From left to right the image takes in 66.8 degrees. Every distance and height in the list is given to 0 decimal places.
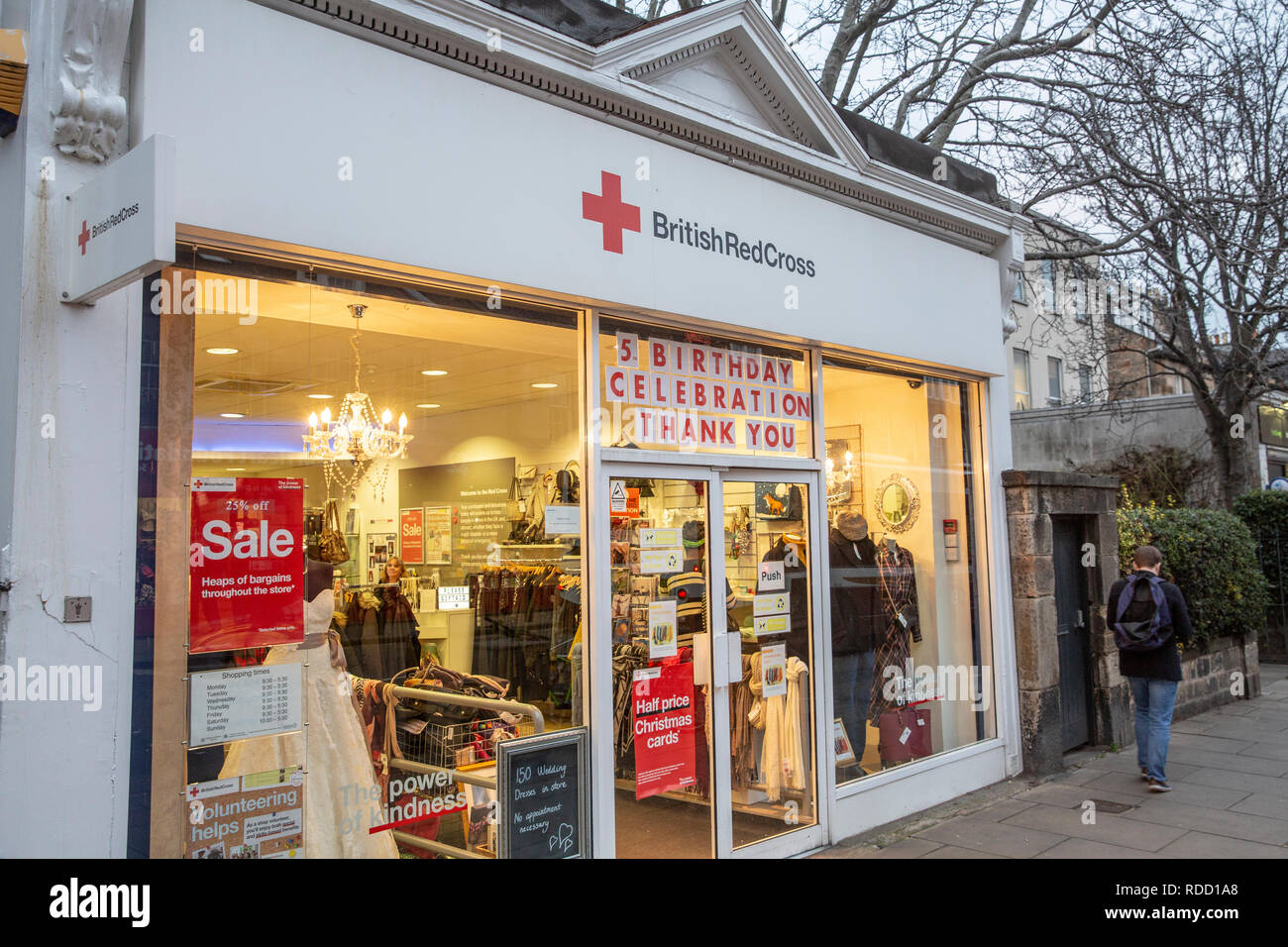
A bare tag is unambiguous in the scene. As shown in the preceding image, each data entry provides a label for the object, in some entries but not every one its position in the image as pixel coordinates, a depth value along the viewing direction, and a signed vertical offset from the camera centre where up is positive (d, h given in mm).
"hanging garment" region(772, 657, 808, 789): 6418 -1241
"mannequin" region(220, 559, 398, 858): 4176 -855
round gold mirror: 7723 +302
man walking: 7492 -859
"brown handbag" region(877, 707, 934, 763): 7234 -1465
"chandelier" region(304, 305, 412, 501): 4680 +552
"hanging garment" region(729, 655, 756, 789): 6109 -1213
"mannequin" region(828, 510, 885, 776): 6949 -556
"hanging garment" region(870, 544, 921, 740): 7387 -592
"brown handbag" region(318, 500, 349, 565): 4660 +62
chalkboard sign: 4797 -1252
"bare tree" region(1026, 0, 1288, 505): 10383 +4386
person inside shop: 5121 -394
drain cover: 7113 -1991
